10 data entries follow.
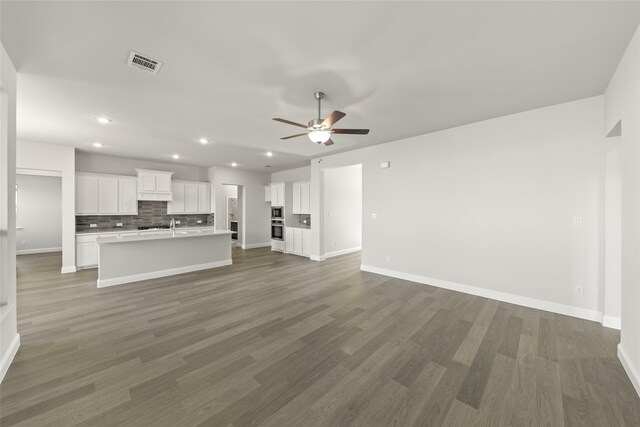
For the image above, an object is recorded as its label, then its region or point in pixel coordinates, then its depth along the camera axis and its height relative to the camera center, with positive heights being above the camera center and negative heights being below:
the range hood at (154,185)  6.52 +0.74
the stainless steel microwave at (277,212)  8.02 -0.03
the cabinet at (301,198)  7.22 +0.41
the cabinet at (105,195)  5.79 +0.41
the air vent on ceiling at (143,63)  2.22 +1.44
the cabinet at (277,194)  7.90 +0.57
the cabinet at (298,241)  7.13 -0.92
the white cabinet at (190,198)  7.25 +0.42
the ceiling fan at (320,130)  2.84 +0.99
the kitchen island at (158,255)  4.42 -0.93
